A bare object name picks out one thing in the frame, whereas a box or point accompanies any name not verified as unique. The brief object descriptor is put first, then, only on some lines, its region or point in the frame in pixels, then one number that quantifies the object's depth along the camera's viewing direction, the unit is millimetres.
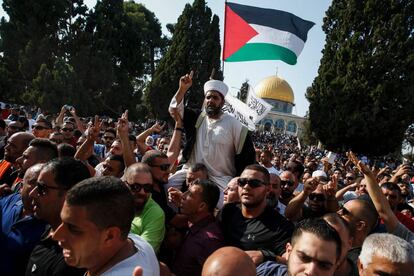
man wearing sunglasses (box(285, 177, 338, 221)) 3602
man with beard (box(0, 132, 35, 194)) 4196
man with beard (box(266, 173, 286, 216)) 3859
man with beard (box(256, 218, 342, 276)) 2092
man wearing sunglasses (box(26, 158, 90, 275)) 2307
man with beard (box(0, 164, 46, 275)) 2311
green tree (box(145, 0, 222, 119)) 32562
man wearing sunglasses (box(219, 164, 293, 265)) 2633
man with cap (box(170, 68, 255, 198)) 3910
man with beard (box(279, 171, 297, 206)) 4742
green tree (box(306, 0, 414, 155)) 22266
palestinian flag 6438
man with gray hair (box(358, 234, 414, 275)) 2207
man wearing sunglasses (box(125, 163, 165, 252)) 2742
